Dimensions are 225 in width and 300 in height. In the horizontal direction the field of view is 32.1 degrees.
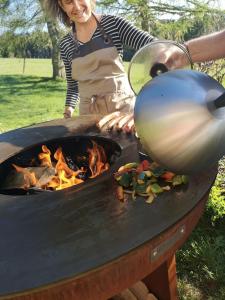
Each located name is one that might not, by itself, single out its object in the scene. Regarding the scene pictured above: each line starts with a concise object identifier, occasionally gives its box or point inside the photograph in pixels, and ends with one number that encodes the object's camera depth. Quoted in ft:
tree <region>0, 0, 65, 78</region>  35.78
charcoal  6.67
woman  7.80
